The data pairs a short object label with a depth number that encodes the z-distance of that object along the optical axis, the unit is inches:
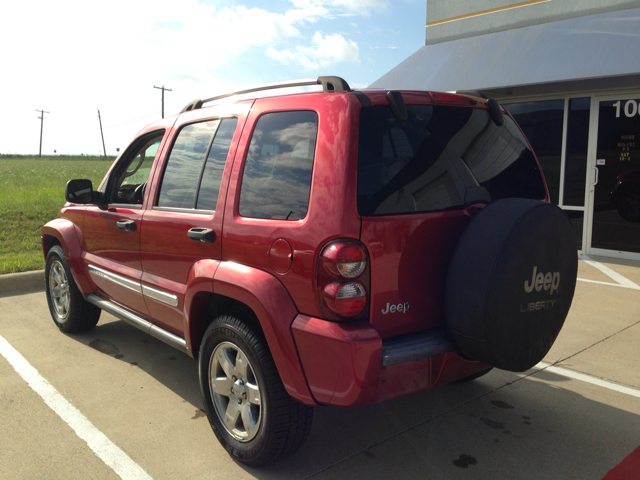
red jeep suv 96.7
